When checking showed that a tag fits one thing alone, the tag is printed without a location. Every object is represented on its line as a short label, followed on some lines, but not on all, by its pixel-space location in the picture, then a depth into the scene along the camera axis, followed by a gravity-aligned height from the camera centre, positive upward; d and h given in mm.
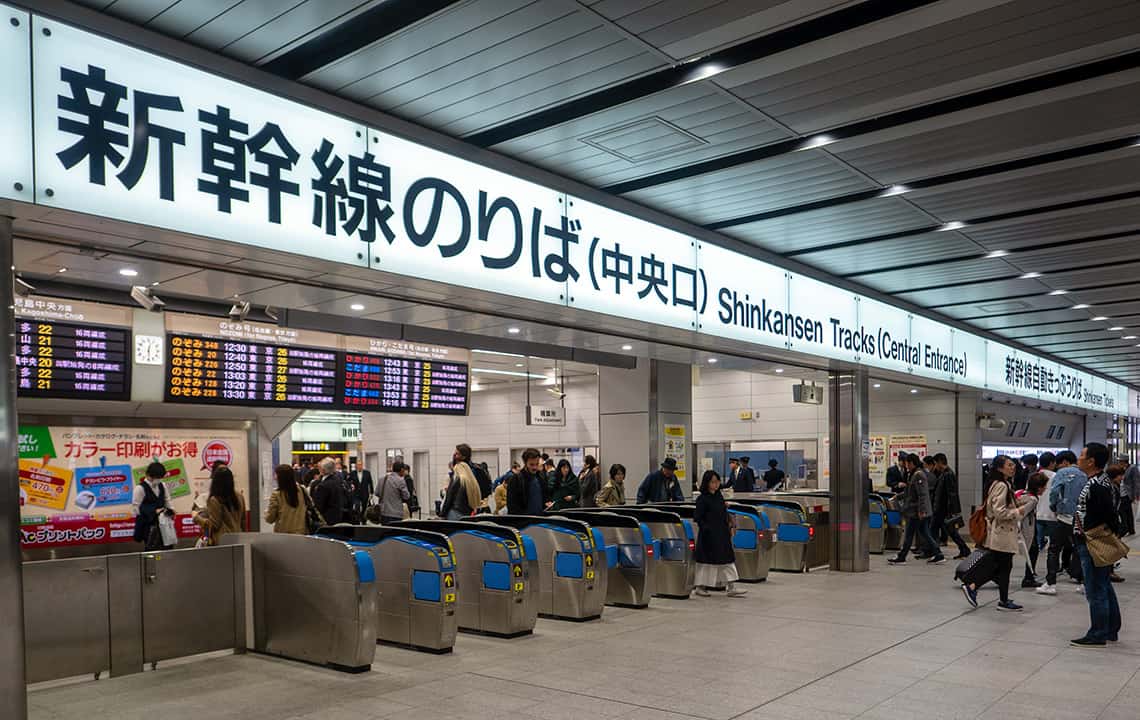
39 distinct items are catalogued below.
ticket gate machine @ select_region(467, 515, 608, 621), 8492 -1429
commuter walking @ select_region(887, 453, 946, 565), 13164 -1456
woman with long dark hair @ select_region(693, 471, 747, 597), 9844 -1343
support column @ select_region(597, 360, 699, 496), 14359 -4
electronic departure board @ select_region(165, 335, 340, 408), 8180 +413
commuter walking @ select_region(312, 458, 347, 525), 10852 -970
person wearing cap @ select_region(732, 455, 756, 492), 16672 -1176
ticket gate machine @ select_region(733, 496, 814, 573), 11891 -1542
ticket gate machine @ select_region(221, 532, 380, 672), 6559 -1372
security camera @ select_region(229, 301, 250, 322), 7852 +936
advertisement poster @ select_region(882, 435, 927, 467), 19078 -613
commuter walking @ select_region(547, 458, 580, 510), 11914 -992
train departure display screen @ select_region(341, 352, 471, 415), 9461 +341
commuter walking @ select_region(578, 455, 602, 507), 13266 -959
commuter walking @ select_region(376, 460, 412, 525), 12422 -1091
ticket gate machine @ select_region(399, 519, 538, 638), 7758 -1425
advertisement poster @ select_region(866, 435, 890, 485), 19938 -960
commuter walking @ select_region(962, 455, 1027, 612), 8922 -1199
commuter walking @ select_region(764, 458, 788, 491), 18047 -1189
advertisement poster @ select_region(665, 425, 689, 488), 14539 -447
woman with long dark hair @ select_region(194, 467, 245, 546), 8078 -836
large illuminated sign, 3902 +1216
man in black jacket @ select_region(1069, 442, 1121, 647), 7199 -1179
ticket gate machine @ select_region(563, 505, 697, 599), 9961 -1508
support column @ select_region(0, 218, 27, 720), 3670 -484
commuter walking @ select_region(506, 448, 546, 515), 10250 -823
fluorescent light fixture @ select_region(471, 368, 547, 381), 20762 +1031
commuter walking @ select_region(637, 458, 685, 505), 12414 -980
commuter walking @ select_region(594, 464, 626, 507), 12180 -979
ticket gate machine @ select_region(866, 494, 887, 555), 14598 -1732
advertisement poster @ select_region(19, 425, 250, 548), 9617 -667
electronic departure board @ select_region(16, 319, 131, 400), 7305 +463
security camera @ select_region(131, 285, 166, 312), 7488 +976
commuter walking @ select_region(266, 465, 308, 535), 8289 -820
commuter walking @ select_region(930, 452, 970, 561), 13133 -1224
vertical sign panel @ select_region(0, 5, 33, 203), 3594 +1232
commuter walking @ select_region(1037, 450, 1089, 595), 9789 -955
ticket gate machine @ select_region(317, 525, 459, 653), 7188 -1365
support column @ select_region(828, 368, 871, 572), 11727 -732
